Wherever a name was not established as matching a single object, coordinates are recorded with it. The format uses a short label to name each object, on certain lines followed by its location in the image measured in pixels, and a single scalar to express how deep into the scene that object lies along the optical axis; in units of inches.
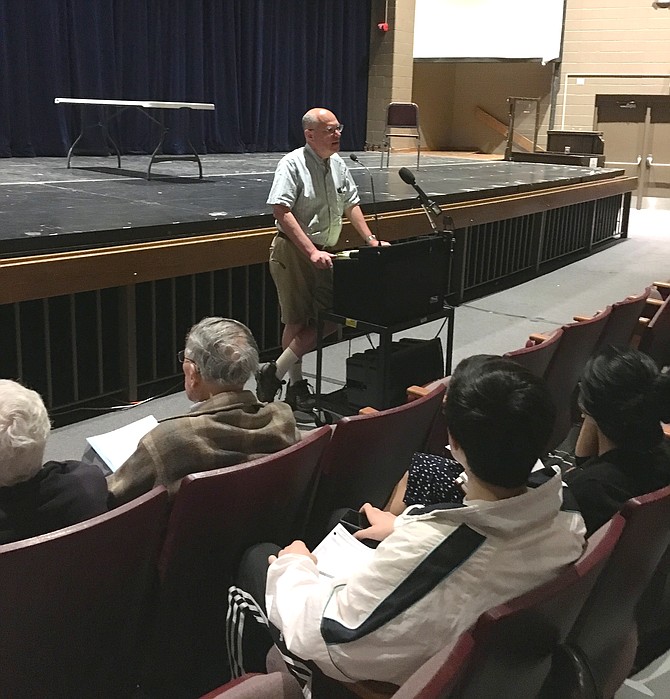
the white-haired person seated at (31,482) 51.6
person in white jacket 40.6
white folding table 208.4
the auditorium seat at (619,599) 46.7
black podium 112.3
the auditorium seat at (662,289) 148.4
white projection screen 426.9
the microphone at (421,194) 110.0
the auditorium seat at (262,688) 39.9
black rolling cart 112.7
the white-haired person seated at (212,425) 60.9
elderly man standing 119.9
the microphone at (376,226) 164.4
